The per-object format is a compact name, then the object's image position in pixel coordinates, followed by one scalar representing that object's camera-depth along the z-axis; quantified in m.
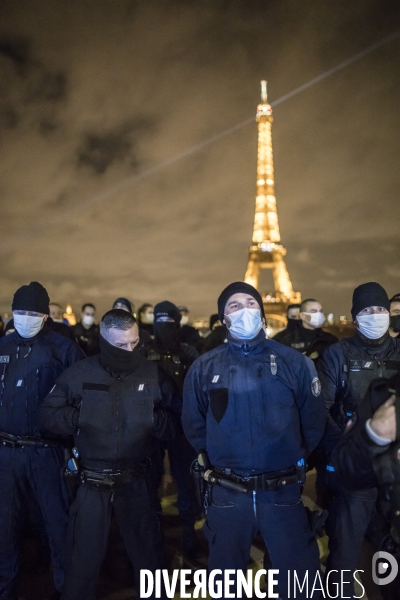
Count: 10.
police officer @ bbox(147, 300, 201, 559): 4.47
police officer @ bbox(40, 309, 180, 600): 3.09
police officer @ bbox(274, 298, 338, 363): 6.12
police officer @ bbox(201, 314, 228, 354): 6.52
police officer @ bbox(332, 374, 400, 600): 1.97
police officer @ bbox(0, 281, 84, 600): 3.58
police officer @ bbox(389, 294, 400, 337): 5.41
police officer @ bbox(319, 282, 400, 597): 3.60
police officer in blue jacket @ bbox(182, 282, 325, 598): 2.73
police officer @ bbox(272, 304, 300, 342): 7.61
